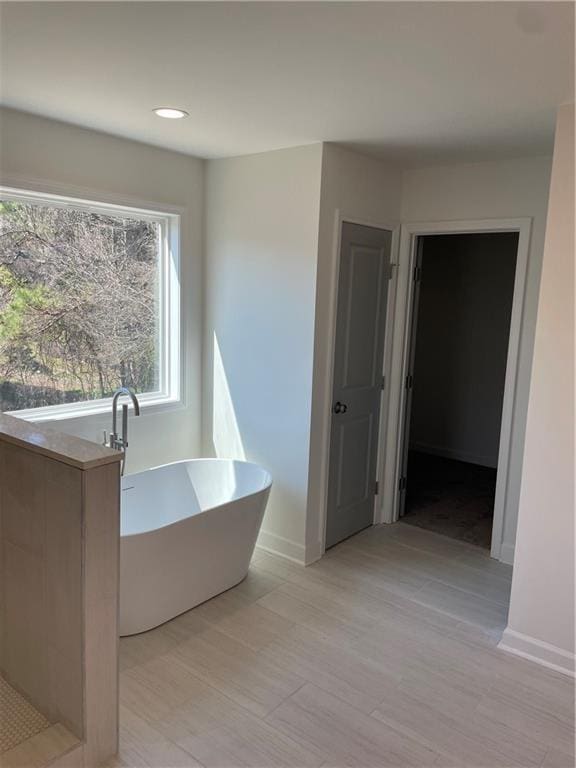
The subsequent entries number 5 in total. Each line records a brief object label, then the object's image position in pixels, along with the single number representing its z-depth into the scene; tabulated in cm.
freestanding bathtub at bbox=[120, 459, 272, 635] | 270
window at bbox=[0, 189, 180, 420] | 309
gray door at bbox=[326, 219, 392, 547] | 357
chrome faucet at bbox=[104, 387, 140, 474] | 327
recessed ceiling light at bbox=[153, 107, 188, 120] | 265
